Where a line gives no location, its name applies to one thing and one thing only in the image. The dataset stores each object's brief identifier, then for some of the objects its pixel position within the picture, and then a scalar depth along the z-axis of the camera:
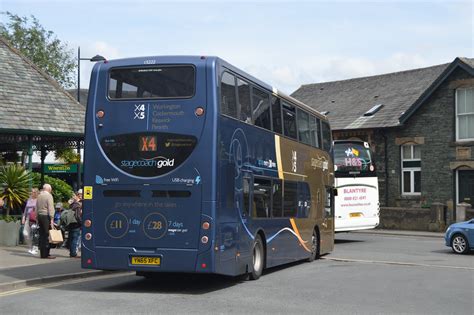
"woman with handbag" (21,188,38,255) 18.80
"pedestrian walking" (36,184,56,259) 17.47
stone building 35.47
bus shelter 21.48
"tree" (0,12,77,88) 51.34
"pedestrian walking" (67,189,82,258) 18.05
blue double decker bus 11.81
